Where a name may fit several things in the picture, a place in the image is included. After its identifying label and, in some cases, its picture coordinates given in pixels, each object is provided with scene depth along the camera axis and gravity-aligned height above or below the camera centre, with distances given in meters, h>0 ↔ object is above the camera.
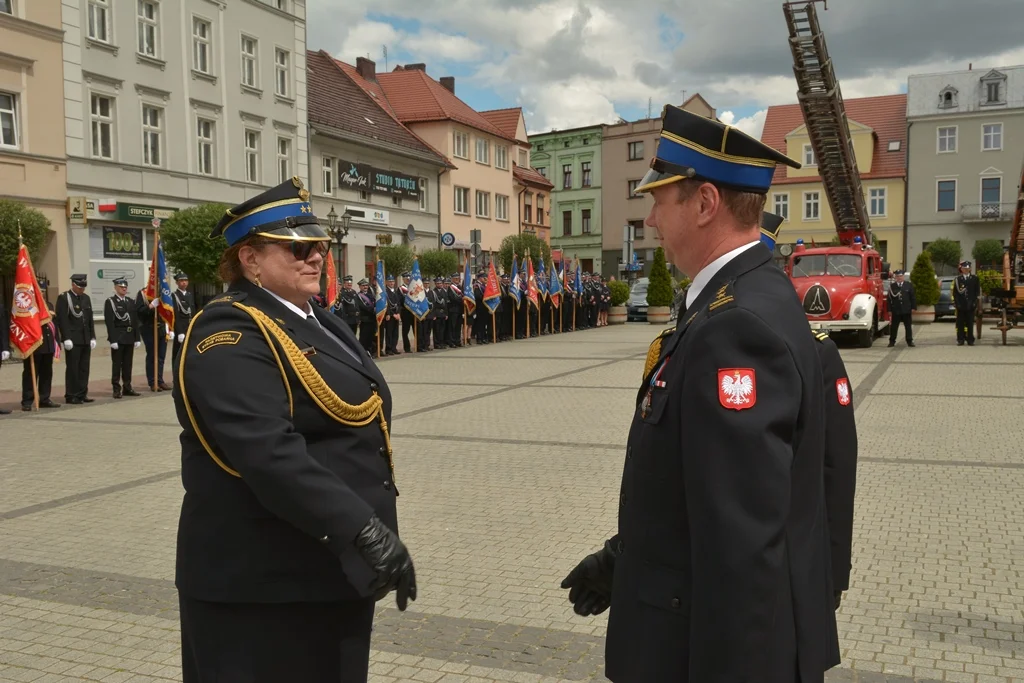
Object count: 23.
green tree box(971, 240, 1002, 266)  53.66 +1.53
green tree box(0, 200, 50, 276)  18.81 +1.01
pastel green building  67.19 +6.48
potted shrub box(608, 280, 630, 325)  35.62 -0.81
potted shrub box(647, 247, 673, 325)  34.16 -0.48
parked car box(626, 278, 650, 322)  37.41 -0.97
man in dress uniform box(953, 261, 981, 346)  21.12 -0.48
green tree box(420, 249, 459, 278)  36.47 +0.61
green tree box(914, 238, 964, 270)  53.72 +1.53
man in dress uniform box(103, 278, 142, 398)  14.56 -0.86
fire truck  18.95 +0.73
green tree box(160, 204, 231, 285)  22.81 +0.87
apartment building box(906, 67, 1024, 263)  56.06 +7.34
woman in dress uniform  2.32 -0.57
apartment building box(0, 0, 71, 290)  22.05 +3.89
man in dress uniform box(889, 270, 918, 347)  20.78 -0.50
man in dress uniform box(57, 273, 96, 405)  14.01 -0.86
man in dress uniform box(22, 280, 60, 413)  13.41 -1.32
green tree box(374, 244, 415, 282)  34.62 +0.72
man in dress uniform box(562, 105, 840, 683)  1.82 -0.37
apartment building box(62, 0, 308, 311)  24.27 +4.91
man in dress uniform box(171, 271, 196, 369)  16.30 -0.50
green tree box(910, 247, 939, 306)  31.52 -0.18
